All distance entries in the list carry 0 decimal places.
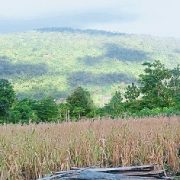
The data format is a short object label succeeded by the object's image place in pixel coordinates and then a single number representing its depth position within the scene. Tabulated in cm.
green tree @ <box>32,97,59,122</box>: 2554
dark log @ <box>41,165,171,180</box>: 432
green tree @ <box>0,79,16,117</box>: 2362
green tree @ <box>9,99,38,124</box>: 2291
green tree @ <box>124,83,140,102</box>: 3194
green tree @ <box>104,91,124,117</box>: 2726
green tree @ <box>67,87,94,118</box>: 2822
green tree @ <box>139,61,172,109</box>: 2889
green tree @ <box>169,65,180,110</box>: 3045
